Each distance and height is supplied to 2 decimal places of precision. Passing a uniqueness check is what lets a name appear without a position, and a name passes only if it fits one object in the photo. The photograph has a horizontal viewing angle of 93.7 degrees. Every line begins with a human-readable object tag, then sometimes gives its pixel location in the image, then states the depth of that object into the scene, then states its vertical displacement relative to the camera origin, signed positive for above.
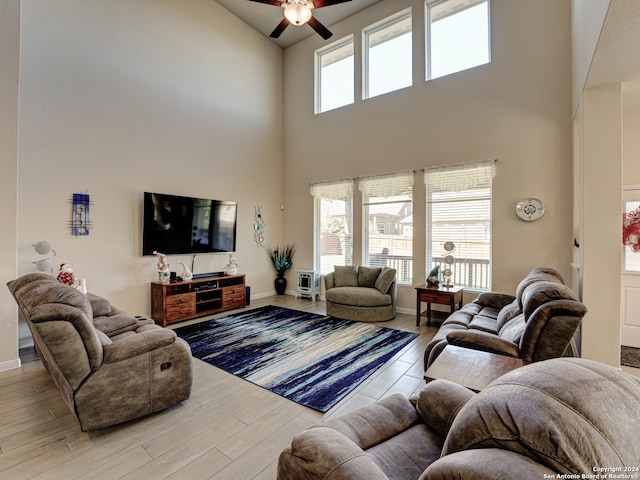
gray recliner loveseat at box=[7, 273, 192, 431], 1.95 -0.86
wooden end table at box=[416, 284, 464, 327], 4.41 -0.79
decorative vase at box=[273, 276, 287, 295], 7.00 -0.94
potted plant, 6.96 -0.45
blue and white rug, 2.85 -1.31
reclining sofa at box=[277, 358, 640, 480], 0.62 -0.42
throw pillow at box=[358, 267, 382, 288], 5.45 -0.59
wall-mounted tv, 4.80 +0.32
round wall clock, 4.29 +0.53
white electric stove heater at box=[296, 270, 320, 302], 6.53 -0.87
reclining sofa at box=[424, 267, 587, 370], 2.04 -0.64
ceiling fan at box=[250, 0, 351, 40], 3.46 +2.74
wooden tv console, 4.70 -0.93
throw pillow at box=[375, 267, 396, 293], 5.07 -0.59
